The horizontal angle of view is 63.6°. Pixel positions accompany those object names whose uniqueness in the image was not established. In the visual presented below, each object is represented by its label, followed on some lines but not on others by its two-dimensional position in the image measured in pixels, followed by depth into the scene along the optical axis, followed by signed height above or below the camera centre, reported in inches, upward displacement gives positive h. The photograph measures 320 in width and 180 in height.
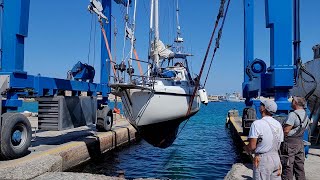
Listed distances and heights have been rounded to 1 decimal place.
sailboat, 327.8 -3.5
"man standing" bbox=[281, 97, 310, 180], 165.6 -27.2
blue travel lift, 272.2 -1.9
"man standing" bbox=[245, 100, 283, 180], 130.1 -25.8
